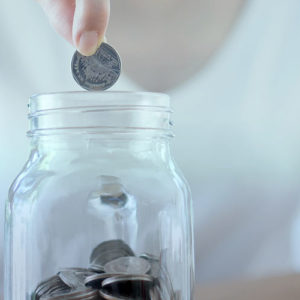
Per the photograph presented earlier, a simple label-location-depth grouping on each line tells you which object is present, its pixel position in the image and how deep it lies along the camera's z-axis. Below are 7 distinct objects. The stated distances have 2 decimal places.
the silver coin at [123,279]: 0.49
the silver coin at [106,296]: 0.48
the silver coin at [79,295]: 0.48
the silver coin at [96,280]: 0.49
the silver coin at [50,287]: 0.51
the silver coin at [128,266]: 0.51
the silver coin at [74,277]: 0.50
